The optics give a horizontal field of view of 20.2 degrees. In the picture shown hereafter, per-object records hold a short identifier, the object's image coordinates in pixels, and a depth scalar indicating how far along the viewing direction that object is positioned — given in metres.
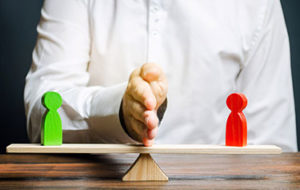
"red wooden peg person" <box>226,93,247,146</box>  0.98
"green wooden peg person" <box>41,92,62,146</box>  0.95
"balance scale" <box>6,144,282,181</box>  0.94
